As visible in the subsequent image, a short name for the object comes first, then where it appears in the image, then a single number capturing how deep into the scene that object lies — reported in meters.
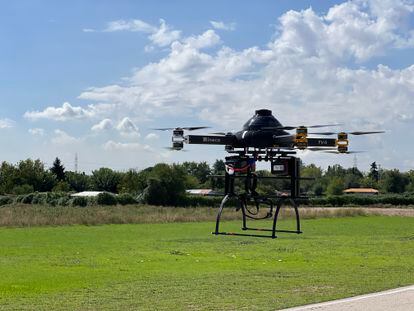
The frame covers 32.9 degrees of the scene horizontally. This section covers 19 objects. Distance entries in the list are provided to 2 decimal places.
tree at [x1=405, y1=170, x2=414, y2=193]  145.38
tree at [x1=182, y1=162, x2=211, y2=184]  138.31
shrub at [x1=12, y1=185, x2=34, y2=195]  105.12
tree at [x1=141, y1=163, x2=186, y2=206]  82.12
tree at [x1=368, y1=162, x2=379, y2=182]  188.25
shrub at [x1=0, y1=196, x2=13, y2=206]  82.19
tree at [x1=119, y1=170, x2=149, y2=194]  112.69
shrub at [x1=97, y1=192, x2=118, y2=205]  79.19
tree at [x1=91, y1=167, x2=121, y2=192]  134.38
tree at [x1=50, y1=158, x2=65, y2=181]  131.85
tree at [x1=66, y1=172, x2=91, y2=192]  136.94
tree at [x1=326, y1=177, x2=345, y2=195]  105.26
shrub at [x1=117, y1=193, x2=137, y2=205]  81.29
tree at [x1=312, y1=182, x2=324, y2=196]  75.62
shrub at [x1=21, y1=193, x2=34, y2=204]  82.12
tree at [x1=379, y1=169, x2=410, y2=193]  144.25
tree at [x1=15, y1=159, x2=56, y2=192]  113.19
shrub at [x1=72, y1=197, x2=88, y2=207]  78.12
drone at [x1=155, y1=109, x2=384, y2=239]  12.14
